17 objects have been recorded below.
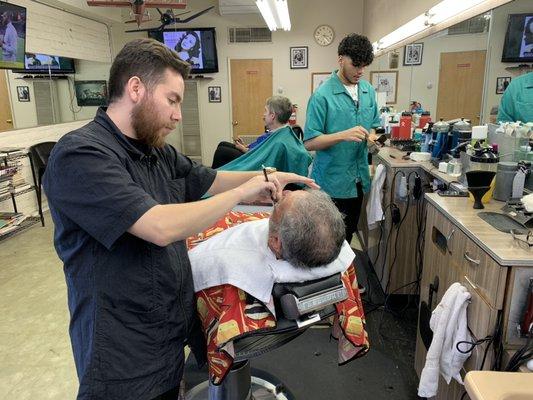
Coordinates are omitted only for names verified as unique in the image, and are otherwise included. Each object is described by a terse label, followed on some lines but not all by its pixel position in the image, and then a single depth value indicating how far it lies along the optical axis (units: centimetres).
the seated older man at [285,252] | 127
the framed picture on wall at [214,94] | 742
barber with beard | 100
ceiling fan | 595
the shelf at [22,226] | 423
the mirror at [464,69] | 231
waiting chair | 484
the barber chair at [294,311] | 123
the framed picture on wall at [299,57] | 720
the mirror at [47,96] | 492
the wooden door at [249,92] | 729
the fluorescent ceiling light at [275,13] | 443
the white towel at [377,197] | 290
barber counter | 127
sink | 86
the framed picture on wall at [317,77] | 729
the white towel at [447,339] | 146
